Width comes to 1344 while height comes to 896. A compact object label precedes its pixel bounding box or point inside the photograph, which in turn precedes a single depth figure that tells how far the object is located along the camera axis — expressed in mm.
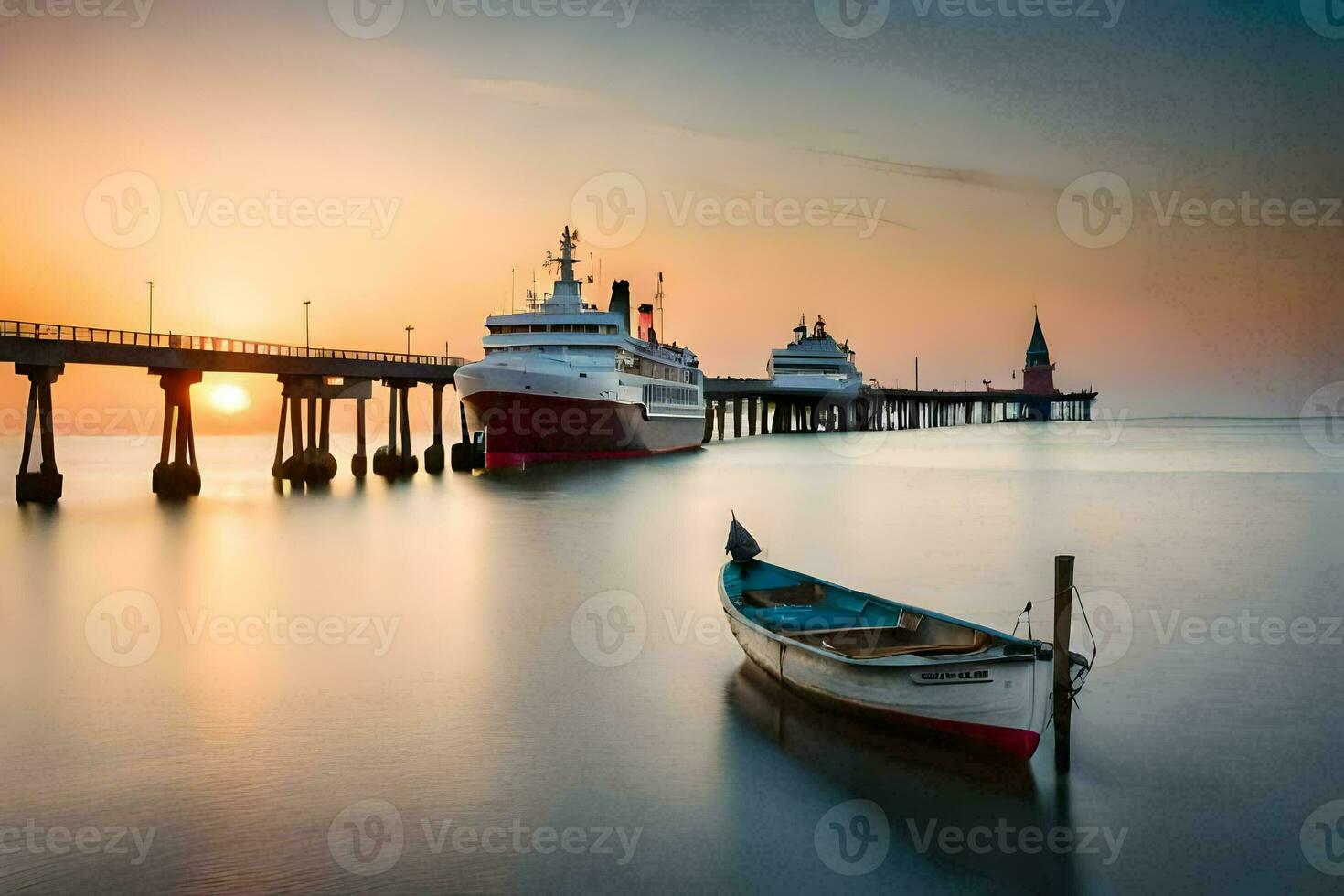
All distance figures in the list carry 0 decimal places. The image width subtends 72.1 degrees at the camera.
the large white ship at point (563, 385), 54156
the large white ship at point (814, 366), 135750
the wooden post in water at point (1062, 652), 10461
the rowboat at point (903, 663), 10570
